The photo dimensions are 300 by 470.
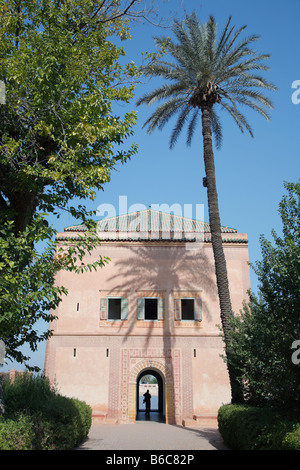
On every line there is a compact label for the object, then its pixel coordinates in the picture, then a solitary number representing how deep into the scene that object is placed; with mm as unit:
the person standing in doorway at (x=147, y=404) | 23952
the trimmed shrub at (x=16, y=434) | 7465
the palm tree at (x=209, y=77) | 16688
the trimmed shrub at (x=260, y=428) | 8164
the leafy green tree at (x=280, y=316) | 8914
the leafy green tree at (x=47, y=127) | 8148
